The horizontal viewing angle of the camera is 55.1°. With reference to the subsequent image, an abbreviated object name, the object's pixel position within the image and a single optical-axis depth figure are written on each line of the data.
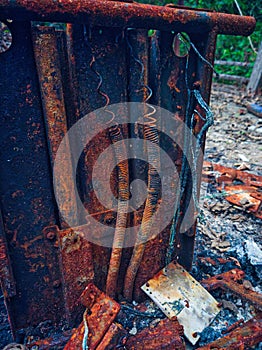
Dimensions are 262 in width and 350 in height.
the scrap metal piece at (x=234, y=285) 0.49
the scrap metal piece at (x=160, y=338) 0.38
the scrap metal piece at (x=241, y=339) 0.41
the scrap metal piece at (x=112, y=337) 0.36
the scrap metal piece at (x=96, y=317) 0.37
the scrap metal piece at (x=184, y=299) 0.46
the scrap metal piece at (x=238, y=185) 0.82
